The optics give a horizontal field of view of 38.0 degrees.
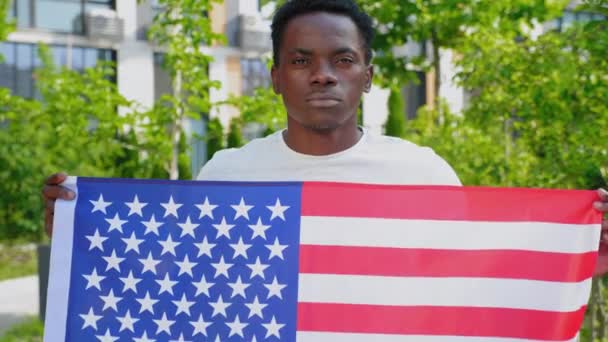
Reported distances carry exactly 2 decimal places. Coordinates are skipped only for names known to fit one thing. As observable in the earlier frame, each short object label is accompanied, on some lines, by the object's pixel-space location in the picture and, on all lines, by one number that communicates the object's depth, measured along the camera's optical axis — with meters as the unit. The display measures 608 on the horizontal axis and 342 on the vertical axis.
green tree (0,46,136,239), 13.82
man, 2.66
